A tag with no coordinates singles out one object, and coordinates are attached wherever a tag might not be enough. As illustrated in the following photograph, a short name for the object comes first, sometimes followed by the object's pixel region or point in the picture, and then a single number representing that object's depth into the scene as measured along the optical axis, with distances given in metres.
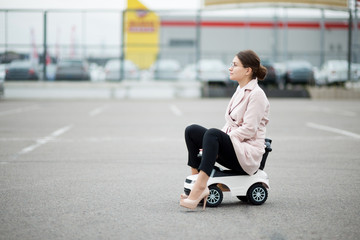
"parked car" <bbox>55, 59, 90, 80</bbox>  28.34
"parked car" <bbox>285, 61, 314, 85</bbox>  32.09
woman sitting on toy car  4.84
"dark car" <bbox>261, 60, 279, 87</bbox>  31.02
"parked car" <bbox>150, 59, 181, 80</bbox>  28.88
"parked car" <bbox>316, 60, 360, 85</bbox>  32.47
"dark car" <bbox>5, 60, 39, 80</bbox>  28.06
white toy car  5.00
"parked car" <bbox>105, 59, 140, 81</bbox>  28.58
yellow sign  28.34
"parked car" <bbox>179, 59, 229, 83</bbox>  29.67
